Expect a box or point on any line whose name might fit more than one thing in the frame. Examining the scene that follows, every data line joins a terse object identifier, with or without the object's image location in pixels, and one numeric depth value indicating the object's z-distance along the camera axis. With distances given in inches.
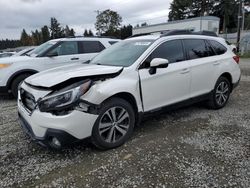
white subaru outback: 93.3
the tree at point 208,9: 1775.3
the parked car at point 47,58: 195.7
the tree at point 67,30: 2378.8
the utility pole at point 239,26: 710.2
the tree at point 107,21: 2097.8
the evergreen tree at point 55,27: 2631.5
